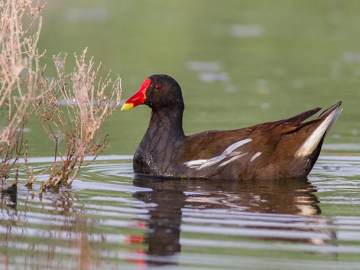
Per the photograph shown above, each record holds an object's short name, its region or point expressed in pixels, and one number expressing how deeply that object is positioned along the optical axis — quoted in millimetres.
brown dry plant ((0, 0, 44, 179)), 10992
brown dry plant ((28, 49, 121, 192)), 12482
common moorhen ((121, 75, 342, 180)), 14656
